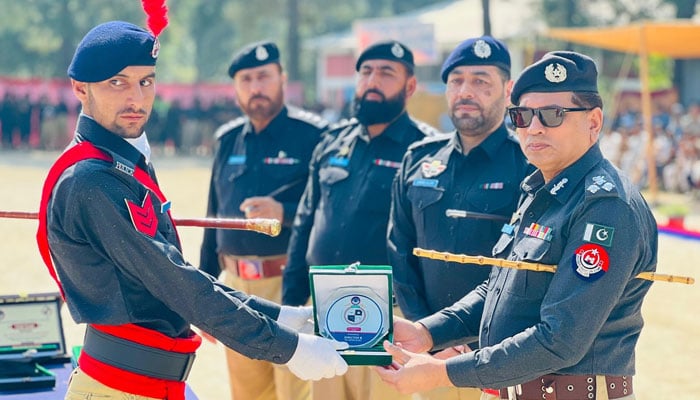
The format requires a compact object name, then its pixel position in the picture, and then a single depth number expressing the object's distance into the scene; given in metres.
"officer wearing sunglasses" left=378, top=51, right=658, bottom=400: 3.02
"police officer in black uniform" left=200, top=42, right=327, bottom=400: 5.82
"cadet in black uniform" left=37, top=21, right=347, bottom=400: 3.22
